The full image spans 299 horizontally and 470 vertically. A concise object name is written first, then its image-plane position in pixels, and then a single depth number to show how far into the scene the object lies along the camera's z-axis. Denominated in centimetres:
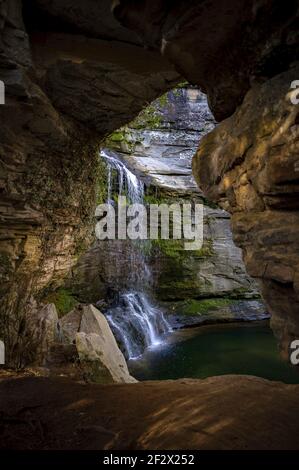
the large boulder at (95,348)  617
